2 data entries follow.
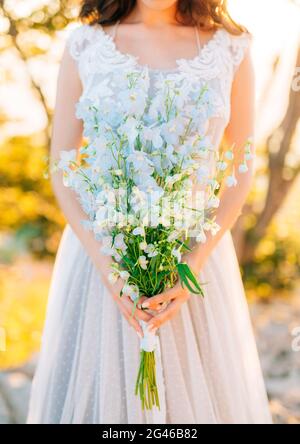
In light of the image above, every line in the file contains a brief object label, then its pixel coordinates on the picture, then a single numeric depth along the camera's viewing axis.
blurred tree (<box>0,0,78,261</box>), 3.82
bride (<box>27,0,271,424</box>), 2.32
